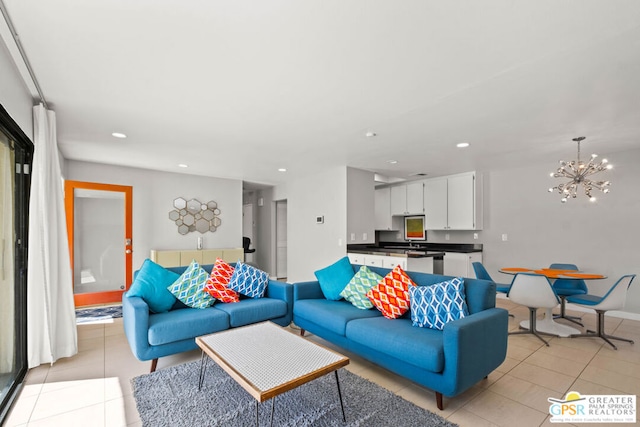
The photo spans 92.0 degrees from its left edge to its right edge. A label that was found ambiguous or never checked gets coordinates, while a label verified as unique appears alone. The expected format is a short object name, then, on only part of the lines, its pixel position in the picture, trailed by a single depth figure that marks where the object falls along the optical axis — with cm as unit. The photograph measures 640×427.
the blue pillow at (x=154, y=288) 287
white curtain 266
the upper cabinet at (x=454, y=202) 565
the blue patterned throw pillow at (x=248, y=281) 336
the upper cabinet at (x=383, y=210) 698
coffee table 165
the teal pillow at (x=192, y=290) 306
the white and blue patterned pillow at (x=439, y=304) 237
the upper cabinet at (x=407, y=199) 645
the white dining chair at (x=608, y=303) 315
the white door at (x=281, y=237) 780
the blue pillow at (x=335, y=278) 338
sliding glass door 226
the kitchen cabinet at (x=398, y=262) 447
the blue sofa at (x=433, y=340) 197
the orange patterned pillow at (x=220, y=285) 324
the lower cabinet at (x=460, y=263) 550
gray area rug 190
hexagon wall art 592
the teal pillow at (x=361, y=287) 304
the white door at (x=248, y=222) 842
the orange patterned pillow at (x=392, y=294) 271
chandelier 382
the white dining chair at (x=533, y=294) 333
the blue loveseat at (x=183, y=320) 252
